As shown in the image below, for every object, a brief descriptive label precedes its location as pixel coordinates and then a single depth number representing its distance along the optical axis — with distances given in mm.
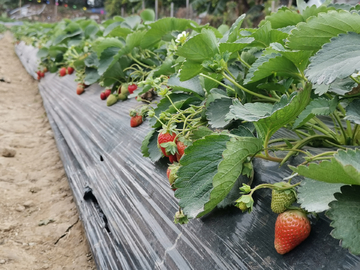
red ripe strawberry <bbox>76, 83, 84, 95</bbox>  3053
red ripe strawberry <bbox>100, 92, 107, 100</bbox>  2520
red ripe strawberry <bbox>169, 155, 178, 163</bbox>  1070
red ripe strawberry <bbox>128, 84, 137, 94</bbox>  2125
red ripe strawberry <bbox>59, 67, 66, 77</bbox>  4134
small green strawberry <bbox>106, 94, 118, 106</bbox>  2272
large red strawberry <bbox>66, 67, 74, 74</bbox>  3951
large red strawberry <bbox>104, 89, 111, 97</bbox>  2498
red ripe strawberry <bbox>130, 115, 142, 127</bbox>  1707
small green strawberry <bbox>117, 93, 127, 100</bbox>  2244
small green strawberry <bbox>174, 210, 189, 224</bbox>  810
